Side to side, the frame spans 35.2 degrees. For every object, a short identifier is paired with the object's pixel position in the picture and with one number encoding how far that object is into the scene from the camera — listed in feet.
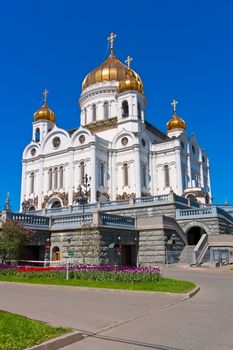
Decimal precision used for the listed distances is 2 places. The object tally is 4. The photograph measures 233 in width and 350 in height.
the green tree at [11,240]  76.23
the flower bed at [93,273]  52.90
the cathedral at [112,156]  167.43
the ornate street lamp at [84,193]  133.06
